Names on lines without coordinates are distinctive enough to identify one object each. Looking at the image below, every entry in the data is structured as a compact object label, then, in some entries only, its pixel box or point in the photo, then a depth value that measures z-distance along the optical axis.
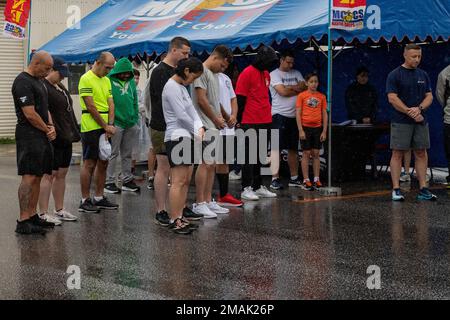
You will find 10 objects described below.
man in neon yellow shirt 9.86
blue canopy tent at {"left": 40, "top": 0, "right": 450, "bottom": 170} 11.59
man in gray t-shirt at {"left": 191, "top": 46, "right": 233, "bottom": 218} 9.34
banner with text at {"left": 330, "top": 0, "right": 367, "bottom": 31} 10.96
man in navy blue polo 10.55
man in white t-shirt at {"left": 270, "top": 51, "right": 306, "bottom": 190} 12.45
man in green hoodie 11.14
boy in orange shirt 12.04
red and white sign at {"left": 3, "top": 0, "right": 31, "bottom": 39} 17.50
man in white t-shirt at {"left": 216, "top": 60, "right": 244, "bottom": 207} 9.91
